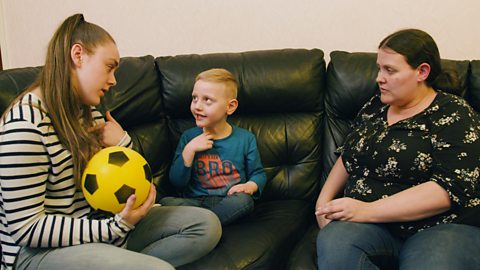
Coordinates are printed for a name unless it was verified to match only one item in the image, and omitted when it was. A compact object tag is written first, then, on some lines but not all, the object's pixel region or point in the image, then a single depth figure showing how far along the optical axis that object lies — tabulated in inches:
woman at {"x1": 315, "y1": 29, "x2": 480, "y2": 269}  58.0
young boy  73.4
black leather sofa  80.4
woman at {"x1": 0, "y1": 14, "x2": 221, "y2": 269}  49.8
